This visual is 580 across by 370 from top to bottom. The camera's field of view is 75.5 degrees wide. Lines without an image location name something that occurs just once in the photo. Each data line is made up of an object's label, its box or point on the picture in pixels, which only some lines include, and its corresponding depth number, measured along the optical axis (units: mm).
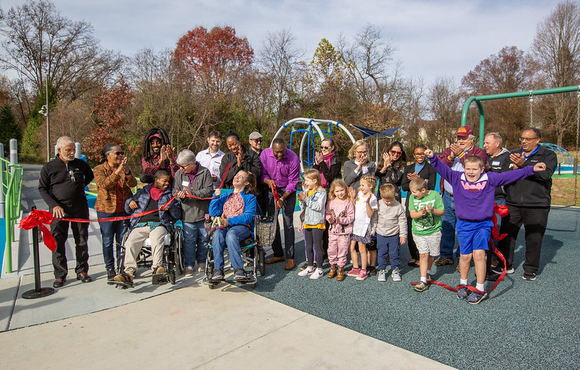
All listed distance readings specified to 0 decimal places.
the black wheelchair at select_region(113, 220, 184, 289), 4164
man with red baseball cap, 5238
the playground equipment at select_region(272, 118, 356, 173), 12250
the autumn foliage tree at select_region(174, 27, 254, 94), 34625
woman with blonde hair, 4996
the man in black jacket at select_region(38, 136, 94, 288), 4270
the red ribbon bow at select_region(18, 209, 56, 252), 3842
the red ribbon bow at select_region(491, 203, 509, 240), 4227
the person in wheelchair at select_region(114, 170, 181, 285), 4188
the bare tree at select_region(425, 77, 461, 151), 25281
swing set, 7633
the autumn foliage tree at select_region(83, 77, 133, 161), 20562
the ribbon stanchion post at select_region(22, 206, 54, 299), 3926
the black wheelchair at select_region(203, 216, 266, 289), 4176
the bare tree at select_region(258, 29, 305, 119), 26859
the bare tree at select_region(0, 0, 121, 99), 36281
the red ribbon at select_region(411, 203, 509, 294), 4176
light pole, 23559
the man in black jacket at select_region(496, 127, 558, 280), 4523
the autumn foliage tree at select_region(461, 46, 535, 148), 28498
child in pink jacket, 4641
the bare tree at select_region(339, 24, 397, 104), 27828
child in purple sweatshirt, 3873
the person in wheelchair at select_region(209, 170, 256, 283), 4199
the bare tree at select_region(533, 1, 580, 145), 22688
